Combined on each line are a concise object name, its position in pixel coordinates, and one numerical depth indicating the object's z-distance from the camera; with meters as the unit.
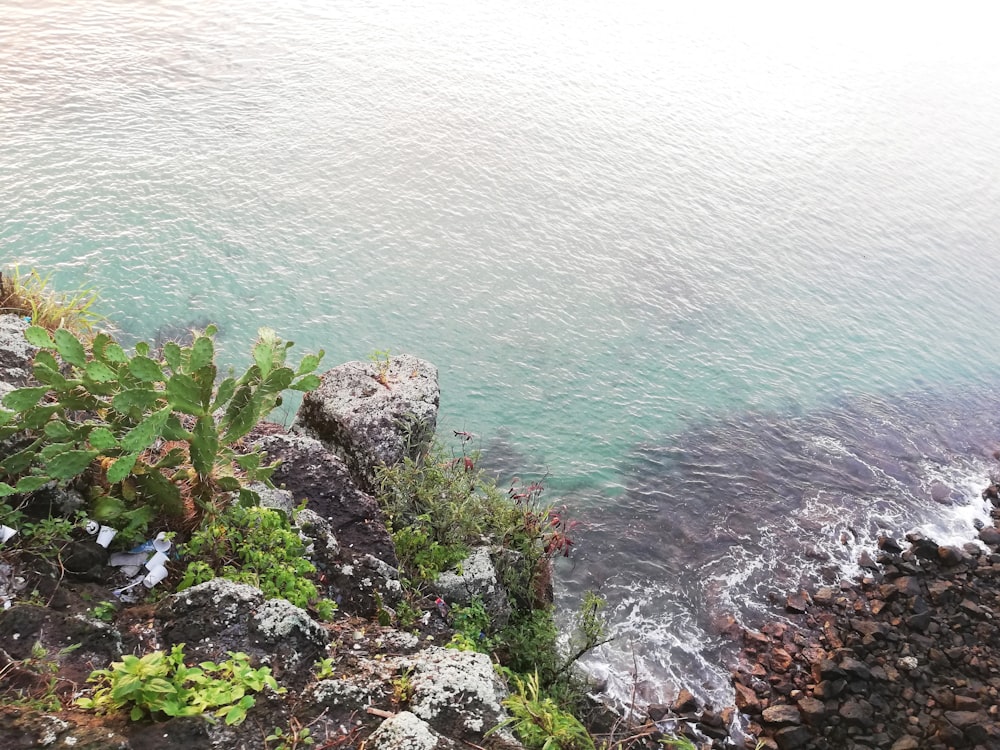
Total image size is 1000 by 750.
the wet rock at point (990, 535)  14.02
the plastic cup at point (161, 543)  5.75
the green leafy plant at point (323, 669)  5.20
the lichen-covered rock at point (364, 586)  6.71
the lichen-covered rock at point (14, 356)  6.94
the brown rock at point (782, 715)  9.94
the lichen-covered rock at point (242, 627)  5.09
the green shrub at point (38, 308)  8.73
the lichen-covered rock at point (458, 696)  5.16
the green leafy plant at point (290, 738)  4.46
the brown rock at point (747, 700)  10.30
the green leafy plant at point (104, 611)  5.11
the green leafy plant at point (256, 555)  5.87
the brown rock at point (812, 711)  9.93
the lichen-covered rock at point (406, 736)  4.61
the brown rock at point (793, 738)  9.70
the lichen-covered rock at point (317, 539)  6.75
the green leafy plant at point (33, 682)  4.07
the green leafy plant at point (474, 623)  7.57
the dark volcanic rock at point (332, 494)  7.56
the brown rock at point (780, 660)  10.92
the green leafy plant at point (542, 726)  5.36
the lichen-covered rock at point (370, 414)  9.14
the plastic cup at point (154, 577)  5.54
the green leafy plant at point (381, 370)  9.91
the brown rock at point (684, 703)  10.20
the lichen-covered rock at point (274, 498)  6.80
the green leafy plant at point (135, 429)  5.41
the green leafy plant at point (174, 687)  4.05
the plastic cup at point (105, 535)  5.54
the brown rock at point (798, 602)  12.00
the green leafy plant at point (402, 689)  5.23
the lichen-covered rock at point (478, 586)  7.85
